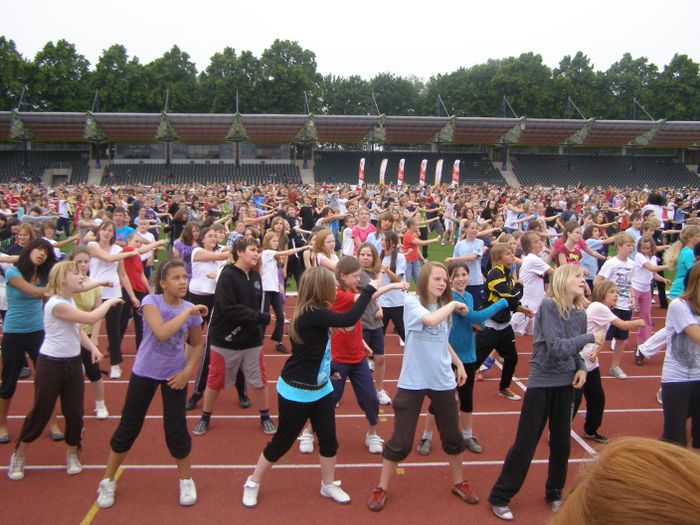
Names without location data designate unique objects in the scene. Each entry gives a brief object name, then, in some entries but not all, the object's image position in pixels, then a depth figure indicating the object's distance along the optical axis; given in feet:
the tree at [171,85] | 202.18
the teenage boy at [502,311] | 19.43
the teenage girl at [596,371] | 18.71
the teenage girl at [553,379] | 14.14
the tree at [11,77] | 185.26
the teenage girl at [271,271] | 25.95
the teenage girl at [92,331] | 19.94
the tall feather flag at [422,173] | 131.91
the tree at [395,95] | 254.06
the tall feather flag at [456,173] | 141.29
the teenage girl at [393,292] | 23.49
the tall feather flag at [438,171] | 131.85
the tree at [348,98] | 248.11
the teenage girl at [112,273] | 22.88
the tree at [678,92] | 222.89
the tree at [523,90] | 221.46
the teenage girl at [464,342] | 16.51
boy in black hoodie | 17.87
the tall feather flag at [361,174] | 136.59
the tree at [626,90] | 231.71
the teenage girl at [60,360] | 15.66
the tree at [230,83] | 211.41
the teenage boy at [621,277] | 25.50
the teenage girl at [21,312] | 17.85
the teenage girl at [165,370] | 14.56
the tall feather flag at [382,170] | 127.49
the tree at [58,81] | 191.31
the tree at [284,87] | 213.87
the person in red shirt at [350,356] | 16.76
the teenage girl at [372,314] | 19.86
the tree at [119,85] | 197.77
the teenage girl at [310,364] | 14.20
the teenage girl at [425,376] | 14.51
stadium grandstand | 161.58
